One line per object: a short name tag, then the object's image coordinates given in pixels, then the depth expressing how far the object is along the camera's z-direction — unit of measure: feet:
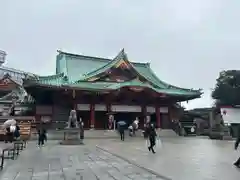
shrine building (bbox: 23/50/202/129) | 64.60
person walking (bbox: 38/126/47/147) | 40.77
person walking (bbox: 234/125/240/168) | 19.37
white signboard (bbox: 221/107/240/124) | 65.22
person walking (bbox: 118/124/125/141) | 50.78
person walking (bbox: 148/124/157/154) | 29.19
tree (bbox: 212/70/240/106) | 88.99
